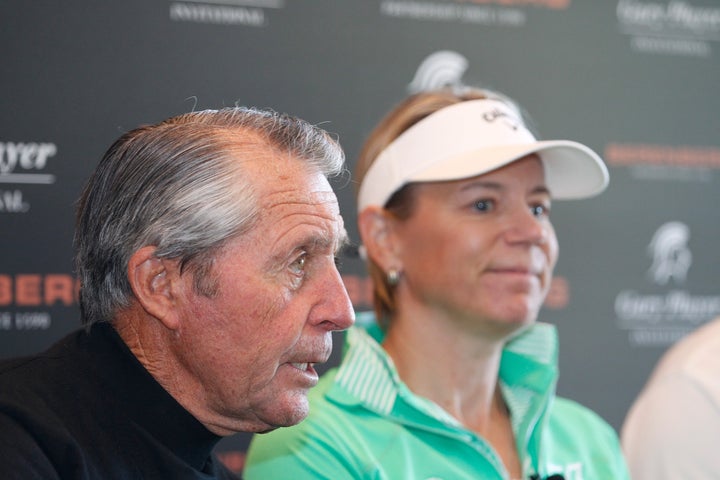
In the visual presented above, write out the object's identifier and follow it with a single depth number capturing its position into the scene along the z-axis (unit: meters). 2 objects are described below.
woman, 3.92
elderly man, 3.62
